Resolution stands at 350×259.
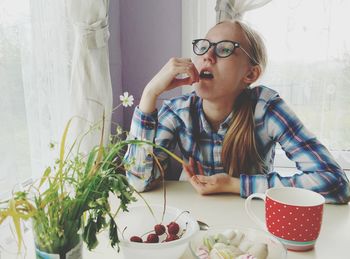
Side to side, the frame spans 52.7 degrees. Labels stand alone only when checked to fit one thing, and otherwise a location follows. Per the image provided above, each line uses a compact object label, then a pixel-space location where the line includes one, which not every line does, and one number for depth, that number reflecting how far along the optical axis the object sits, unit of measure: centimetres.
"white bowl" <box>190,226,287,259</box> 70
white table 77
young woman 112
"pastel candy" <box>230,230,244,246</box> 71
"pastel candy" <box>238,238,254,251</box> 70
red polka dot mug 74
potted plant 56
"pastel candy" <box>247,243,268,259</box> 68
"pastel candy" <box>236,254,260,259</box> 64
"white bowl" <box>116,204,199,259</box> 66
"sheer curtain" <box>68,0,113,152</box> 131
